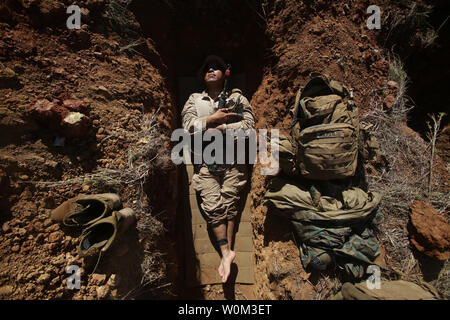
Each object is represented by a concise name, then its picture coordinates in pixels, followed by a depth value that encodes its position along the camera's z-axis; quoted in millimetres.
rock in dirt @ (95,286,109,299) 1791
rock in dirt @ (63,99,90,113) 1964
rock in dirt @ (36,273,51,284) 1639
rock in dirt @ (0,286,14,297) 1529
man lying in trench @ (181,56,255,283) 2654
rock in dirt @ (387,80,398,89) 2557
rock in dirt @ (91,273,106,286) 1804
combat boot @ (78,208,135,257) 1564
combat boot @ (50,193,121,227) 1640
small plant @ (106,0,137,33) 2330
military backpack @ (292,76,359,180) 1858
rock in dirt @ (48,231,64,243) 1751
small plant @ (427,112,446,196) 2373
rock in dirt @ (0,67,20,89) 1820
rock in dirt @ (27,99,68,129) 1832
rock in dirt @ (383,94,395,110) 2496
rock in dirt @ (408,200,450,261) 1990
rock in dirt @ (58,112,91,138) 1878
